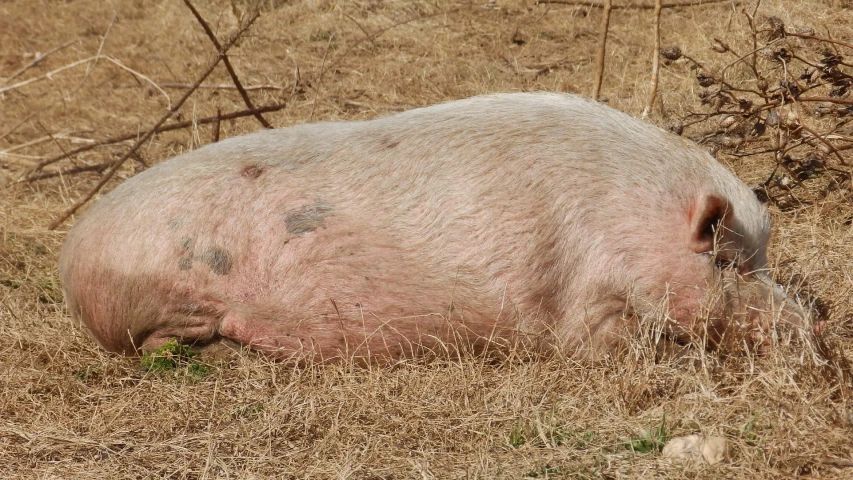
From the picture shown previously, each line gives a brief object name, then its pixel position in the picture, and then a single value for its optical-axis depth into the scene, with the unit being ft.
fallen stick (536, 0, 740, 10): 47.15
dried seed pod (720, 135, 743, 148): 28.37
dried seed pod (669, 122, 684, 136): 28.30
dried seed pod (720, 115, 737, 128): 28.92
